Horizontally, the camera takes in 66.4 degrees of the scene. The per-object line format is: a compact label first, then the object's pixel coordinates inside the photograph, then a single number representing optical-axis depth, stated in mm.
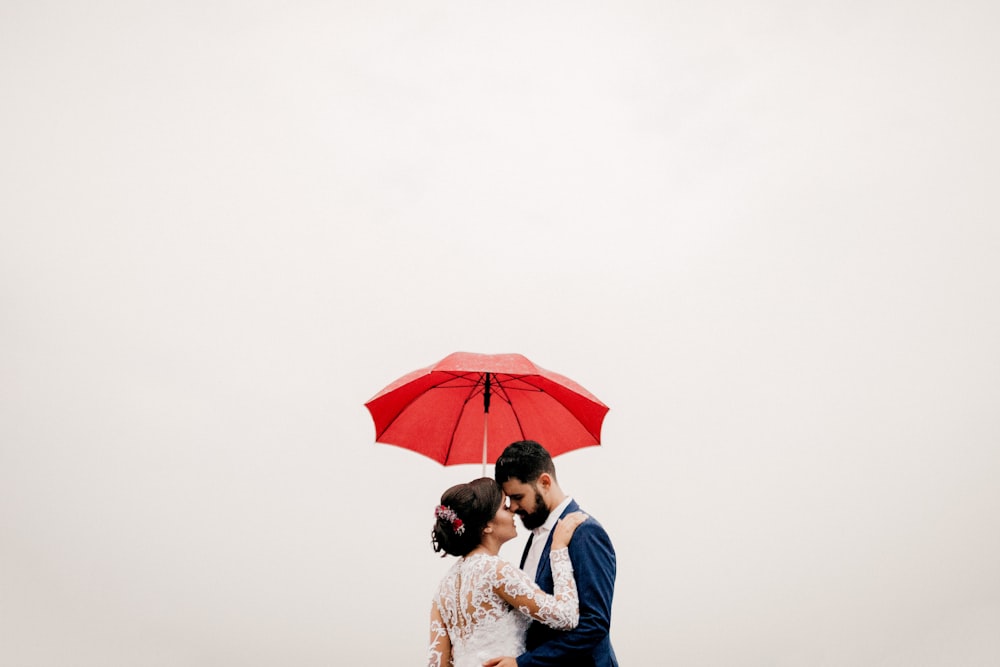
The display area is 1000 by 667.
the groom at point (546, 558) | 2809
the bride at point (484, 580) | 2822
